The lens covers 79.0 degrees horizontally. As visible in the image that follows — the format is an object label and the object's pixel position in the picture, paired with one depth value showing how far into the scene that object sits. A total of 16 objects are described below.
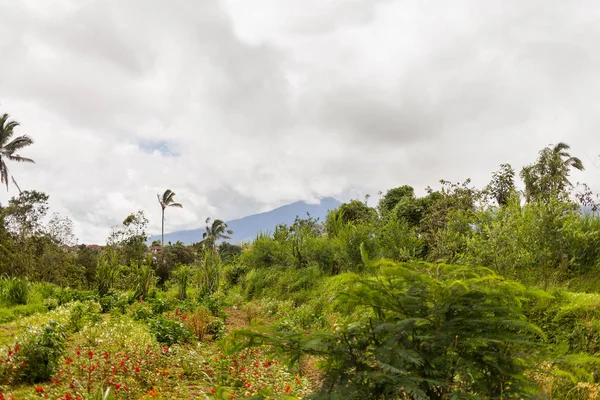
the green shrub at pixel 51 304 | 9.36
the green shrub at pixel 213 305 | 10.45
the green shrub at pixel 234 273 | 19.17
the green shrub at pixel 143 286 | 12.49
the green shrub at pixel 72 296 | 10.23
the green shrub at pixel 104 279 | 12.23
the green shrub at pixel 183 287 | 13.12
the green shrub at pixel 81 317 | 7.47
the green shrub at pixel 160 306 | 10.00
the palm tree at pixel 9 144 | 22.62
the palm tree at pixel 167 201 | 38.72
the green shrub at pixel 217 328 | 8.16
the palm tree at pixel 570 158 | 27.01
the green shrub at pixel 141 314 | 8.85
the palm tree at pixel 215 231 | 41.46
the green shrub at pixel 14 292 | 9.62
